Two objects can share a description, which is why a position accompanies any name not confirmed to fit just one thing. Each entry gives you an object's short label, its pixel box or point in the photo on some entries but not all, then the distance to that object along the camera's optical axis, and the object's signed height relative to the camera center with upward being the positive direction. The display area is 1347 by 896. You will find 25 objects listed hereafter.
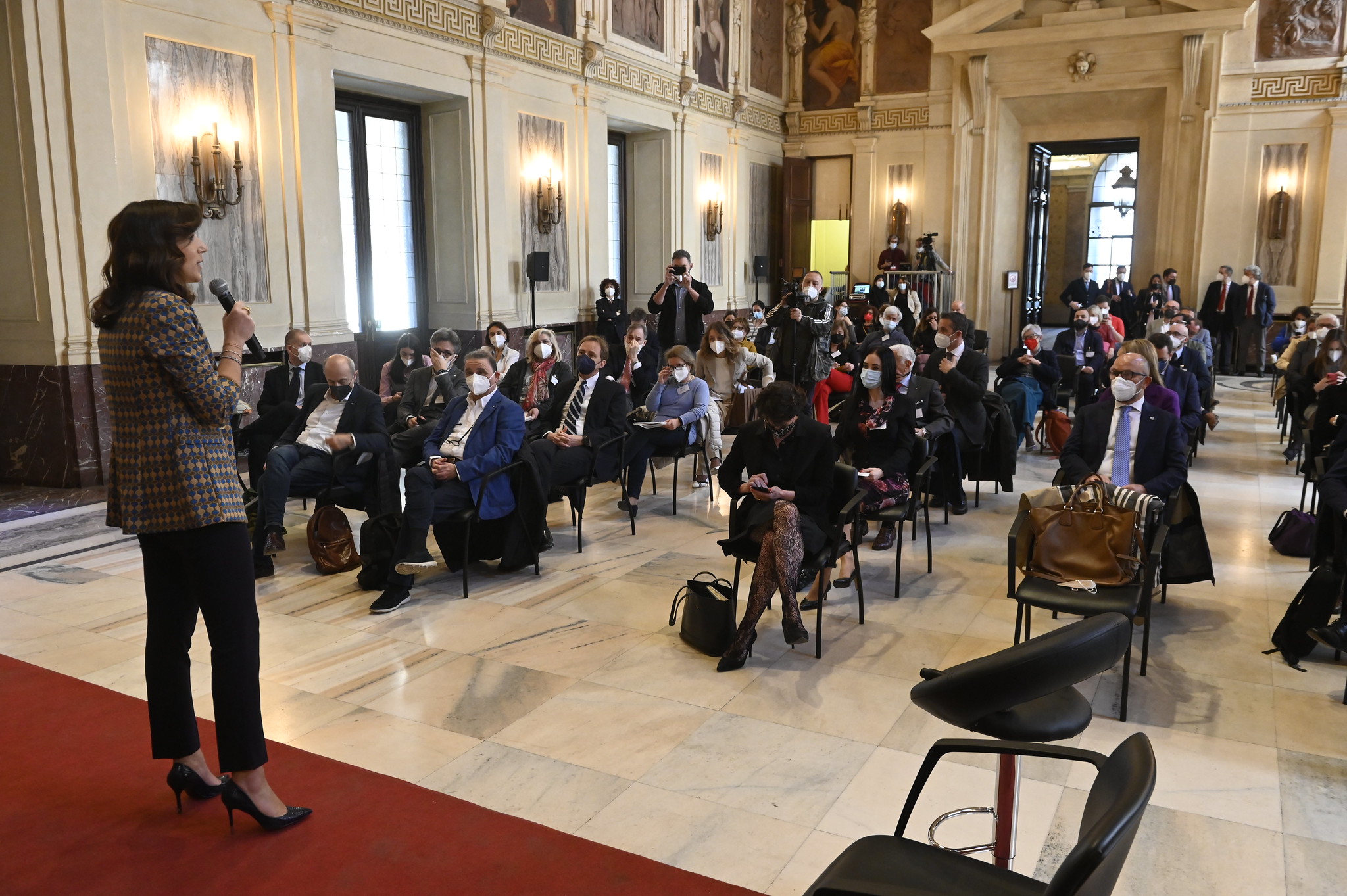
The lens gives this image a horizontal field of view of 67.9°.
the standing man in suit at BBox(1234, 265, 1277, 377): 15.35 -0.58
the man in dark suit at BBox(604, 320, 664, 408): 8.70 -0.78
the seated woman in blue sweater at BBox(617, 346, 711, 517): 7.34 -0.98
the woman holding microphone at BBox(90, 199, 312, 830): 2.75 -0.48
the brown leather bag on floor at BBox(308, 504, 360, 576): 5.93 -1.54
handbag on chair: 4.28 -1.14
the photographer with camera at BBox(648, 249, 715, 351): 11.19 -0.24
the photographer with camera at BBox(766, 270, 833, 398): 9.47 -0.57
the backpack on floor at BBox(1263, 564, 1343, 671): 4.39 -1.50
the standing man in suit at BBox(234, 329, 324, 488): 6.71 -0.80
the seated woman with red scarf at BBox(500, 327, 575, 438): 7.54 -0.73
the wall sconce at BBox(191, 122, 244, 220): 8.18 +0.84
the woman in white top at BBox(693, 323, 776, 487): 8.64 -0.73
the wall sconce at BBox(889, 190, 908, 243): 18.23 +1.11
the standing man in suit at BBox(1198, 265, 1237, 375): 15.53 -0.58
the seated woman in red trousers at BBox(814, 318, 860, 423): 9.95 -0.94
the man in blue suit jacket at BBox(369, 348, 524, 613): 5.40 -1.03
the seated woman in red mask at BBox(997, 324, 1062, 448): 9.22 -0.94
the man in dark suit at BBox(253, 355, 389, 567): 5.76 -0.97
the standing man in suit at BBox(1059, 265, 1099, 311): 15.53 -0.23
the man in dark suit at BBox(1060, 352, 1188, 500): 4.91 -0.82
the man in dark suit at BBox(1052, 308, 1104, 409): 9.30 -0.74
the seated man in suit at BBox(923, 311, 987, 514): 7.09 -0.75
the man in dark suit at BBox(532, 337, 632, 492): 6.52 -0.95
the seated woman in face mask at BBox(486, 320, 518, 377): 7.84 -0.54
